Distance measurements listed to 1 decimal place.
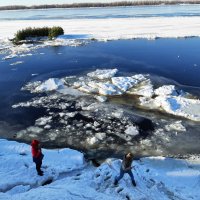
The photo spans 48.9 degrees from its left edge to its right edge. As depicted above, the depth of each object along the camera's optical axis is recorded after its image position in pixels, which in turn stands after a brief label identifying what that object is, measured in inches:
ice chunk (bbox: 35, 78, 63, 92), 558.5
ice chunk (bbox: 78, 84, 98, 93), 536.7
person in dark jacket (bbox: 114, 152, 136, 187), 274.3
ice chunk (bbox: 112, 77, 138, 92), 544.0
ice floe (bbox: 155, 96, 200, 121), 435.4
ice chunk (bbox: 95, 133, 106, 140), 380.7
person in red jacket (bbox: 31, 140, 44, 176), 288.2
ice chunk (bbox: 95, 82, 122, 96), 525.2
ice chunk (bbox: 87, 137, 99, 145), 370.8
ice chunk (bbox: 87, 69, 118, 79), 611.3
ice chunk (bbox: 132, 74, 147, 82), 589.0
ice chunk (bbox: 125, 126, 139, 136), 392.5
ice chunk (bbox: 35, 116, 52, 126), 426.0
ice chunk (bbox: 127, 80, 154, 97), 512.5
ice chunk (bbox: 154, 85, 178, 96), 506.5
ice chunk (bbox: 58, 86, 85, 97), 529.6
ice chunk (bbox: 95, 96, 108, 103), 496.3
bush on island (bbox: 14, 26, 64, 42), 1113.9
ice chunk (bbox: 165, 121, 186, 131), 399.2
